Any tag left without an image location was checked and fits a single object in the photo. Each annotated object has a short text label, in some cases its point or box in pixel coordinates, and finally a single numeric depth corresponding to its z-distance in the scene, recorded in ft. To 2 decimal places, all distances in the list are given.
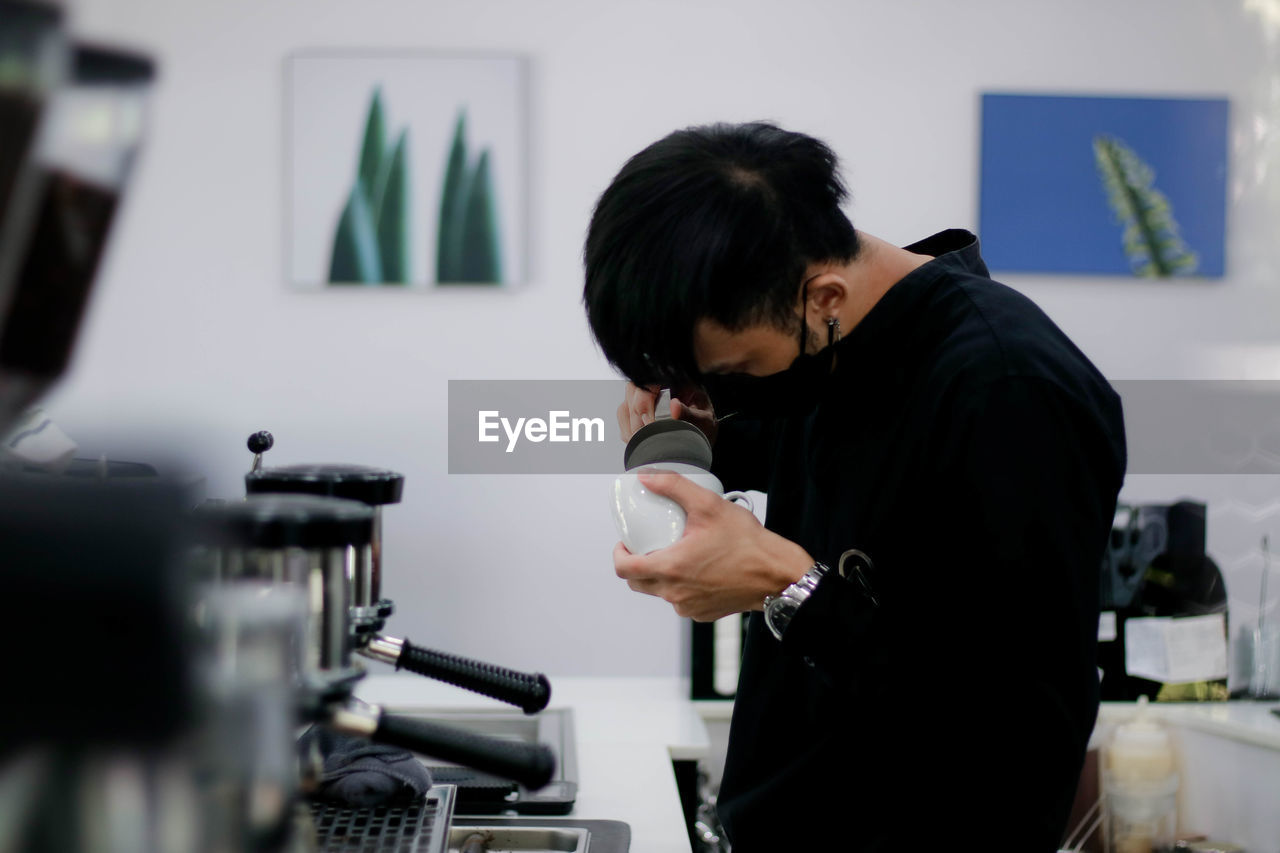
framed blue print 7.68
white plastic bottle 6.23
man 3.13
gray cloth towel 3.75
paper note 6.81
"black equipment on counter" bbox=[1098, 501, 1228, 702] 6.81
